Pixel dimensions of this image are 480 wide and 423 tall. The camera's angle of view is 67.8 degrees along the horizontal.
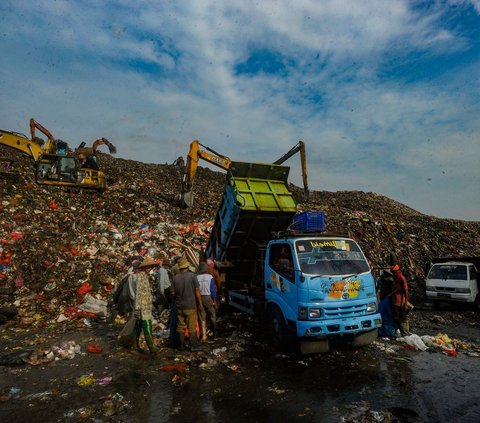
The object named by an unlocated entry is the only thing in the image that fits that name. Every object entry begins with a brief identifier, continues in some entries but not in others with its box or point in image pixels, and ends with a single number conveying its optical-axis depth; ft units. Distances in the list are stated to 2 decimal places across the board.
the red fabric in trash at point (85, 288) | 31.53
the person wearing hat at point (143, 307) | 20.44
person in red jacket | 22.97
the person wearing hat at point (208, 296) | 23.73
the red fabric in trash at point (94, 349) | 21.17
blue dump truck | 18.89
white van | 35.86
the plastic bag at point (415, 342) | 21.35
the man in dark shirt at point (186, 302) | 20.79
